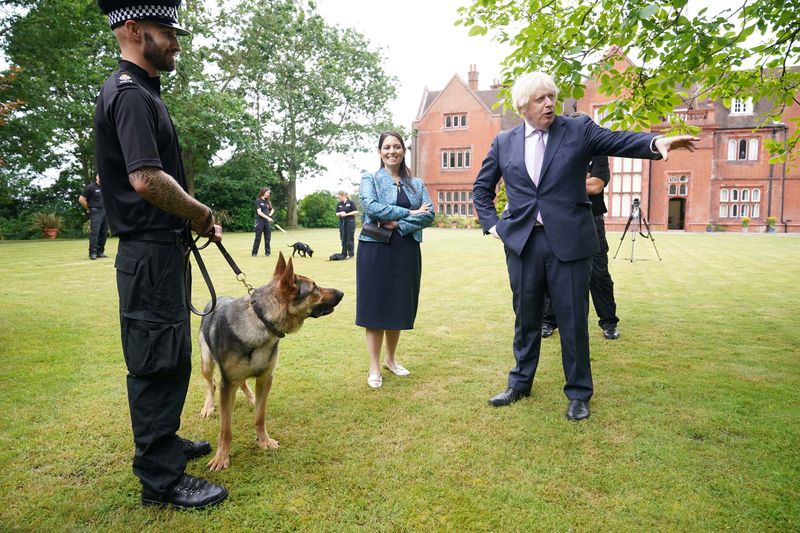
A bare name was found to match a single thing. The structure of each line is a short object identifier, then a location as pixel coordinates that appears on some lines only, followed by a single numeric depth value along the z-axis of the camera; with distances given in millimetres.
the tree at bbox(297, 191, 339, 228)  41031
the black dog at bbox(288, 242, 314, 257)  15203
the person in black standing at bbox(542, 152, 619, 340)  6156
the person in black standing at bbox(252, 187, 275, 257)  14945
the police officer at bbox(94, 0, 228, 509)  2367
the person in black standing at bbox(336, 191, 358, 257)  15398
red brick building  34656
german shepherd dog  3158
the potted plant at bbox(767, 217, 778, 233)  34100
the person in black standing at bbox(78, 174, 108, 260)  13898
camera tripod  12852
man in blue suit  3812
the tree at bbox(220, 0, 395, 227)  29531
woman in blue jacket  4660
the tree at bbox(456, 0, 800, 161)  4902
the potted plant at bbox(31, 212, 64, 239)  25266
